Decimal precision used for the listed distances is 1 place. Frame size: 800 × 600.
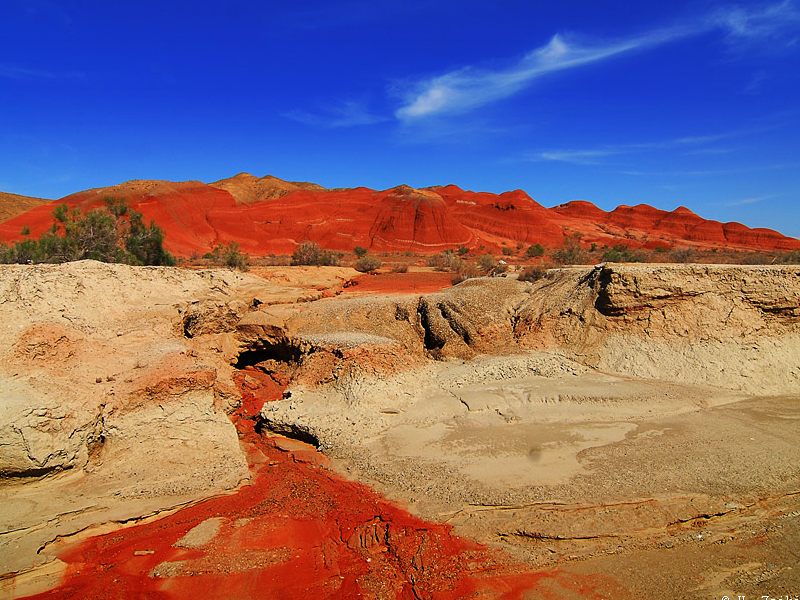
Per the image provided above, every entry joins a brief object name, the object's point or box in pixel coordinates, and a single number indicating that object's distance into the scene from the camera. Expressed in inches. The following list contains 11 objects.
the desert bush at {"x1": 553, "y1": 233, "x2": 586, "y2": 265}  887.7
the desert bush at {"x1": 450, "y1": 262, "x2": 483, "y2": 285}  635.3
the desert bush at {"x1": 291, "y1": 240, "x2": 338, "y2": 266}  861.8
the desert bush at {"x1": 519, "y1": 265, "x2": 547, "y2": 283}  480.4
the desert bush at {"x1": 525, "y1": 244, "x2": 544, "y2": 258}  1296.8
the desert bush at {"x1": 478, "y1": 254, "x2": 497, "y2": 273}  853.3
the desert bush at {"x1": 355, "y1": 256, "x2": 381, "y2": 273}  870.5
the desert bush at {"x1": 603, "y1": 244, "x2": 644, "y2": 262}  865.5
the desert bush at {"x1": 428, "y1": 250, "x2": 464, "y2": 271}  950.0
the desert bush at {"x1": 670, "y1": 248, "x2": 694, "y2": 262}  895.7
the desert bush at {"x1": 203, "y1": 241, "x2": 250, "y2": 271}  801.5
